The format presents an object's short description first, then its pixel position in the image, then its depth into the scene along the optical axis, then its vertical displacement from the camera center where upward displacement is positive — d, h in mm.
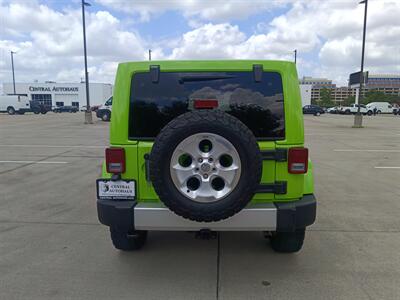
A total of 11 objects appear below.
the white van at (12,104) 44531 -109
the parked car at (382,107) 54575 -337
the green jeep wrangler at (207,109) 3055 -243
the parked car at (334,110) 58381 -943
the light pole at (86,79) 23859 +1734
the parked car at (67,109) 60469 -1002
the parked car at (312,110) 48969 -779
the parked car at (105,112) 29259 -721
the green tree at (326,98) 96375 +1891
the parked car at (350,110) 52597 -831
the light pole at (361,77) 21422 +1904
